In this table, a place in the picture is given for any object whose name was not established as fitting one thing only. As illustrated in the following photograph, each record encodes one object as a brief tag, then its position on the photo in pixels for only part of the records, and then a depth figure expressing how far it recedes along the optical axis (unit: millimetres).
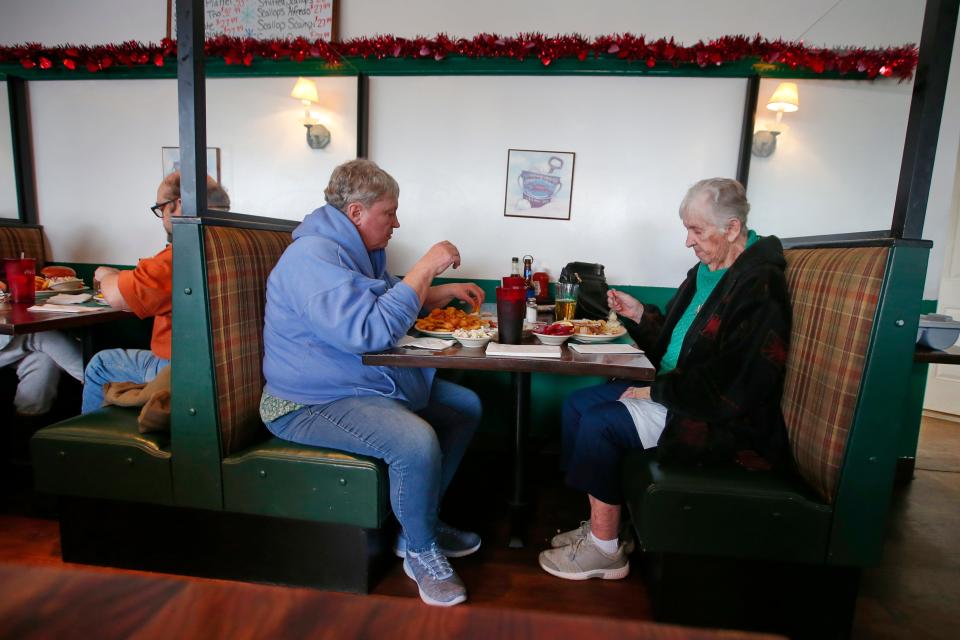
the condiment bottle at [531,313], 2143
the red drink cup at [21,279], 2121
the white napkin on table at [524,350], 1484
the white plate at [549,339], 1669
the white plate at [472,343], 1600
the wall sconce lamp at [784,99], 2771
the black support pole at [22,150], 3352
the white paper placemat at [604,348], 1607
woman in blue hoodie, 1493
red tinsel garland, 2666
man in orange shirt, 1772
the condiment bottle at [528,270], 2761
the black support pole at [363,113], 2967
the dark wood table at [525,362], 1401
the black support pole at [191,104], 1547
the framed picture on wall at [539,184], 2953
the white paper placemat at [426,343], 1560
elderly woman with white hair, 1485
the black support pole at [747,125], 2756
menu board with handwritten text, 3014
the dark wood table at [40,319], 1764
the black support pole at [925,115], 1287
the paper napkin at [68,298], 2374
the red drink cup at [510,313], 1602
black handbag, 2678
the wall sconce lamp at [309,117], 3037
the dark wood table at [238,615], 368
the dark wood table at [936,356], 1971
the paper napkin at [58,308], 2078
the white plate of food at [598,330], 1735
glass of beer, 1991
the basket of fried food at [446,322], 1759
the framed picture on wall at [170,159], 3287
